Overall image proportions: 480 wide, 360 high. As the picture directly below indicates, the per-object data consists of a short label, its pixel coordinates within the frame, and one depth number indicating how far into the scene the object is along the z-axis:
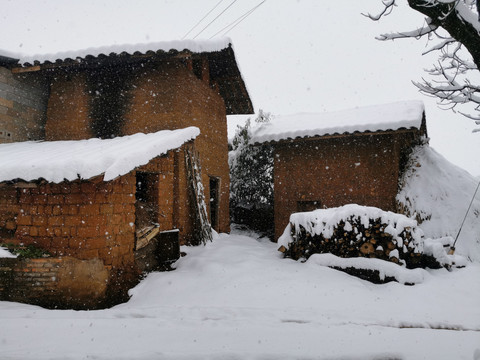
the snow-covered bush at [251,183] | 12.85
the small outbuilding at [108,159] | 4.71
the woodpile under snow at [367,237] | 6.07
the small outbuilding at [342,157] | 9.77
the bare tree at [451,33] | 2.90
